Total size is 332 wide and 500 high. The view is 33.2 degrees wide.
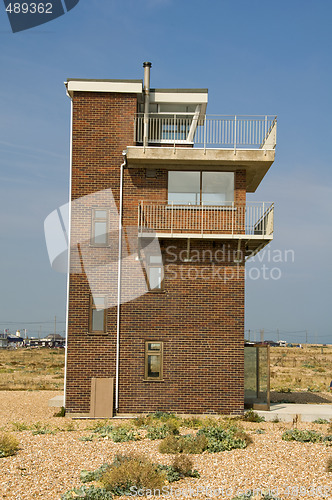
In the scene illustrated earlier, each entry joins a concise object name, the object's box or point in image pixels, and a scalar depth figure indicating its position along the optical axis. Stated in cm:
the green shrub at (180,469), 1095
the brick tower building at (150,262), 1883
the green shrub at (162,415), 1735
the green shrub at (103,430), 1506
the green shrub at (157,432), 1476
